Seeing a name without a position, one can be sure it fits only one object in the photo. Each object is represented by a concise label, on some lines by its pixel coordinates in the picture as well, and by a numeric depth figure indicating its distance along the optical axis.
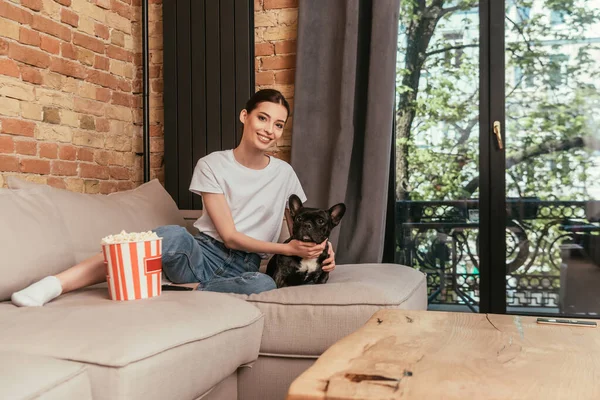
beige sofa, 1.26
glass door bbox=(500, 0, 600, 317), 3.05
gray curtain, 3.09
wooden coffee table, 0.89
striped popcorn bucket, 1.78
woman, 2.11
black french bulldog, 2.23
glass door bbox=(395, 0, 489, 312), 3.22
